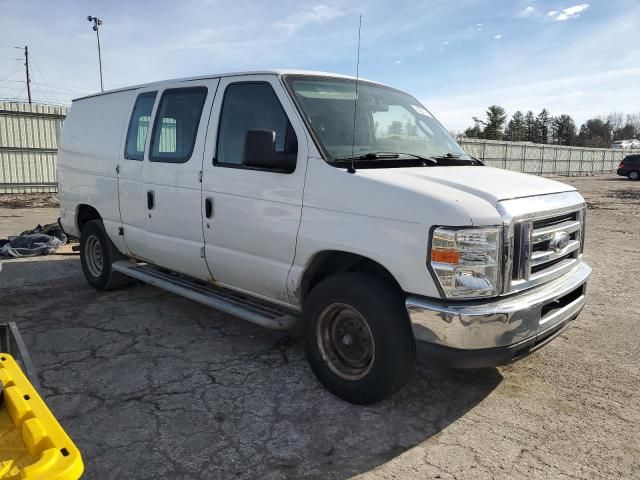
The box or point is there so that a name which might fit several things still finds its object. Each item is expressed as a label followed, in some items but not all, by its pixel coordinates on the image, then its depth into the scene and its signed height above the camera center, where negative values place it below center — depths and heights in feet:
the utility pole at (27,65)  156.08 +28.86
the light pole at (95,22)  117.60 +31.75
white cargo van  9.37 -1.37
